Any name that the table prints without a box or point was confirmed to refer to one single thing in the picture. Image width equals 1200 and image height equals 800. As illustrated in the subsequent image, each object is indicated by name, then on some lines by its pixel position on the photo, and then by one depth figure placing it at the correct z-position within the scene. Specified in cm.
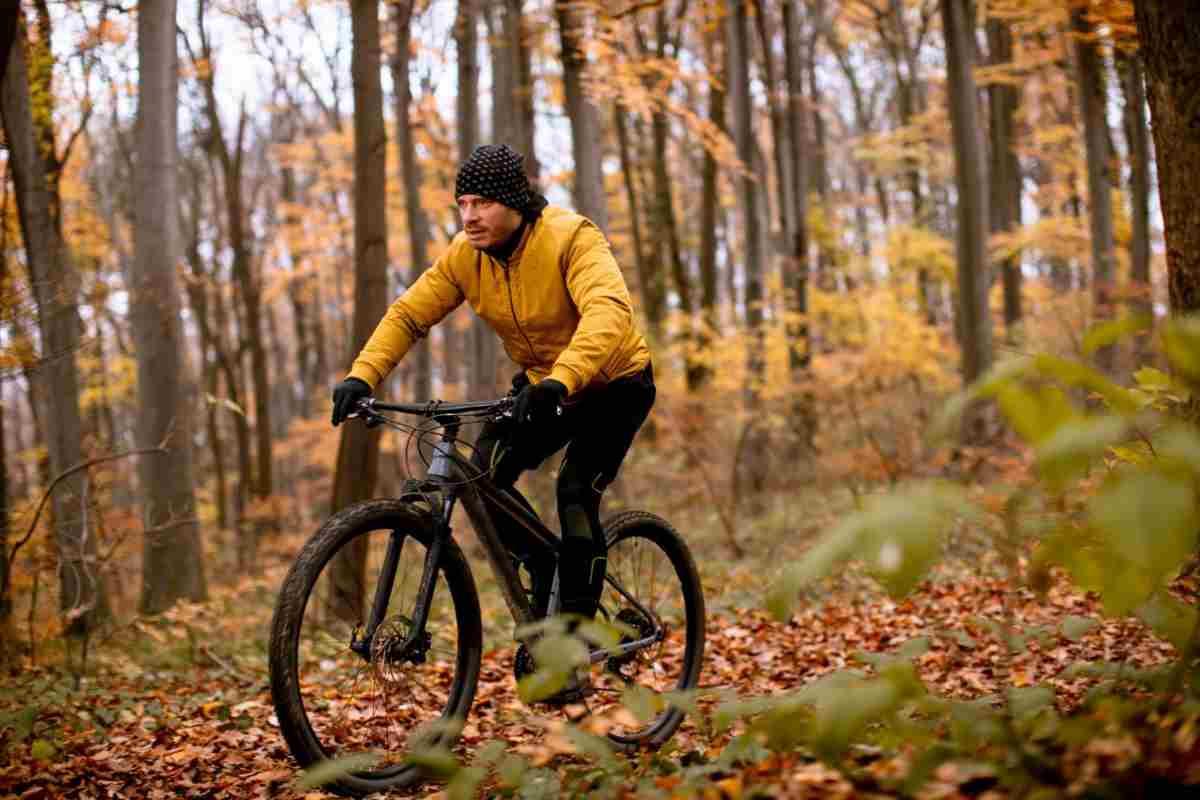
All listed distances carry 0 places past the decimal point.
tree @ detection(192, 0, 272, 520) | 1898
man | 386
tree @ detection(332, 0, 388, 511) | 760
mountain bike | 332
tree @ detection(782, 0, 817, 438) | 1703
